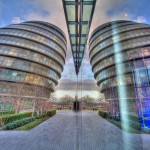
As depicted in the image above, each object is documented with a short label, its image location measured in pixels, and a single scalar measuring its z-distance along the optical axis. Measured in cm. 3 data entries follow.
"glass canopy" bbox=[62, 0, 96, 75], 432
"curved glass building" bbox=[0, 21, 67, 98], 2209
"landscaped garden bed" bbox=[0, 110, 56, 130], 880
